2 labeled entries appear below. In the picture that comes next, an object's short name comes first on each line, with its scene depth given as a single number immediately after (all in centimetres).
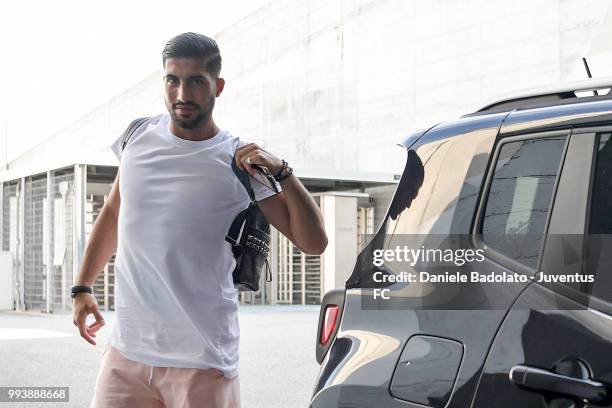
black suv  229
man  279
